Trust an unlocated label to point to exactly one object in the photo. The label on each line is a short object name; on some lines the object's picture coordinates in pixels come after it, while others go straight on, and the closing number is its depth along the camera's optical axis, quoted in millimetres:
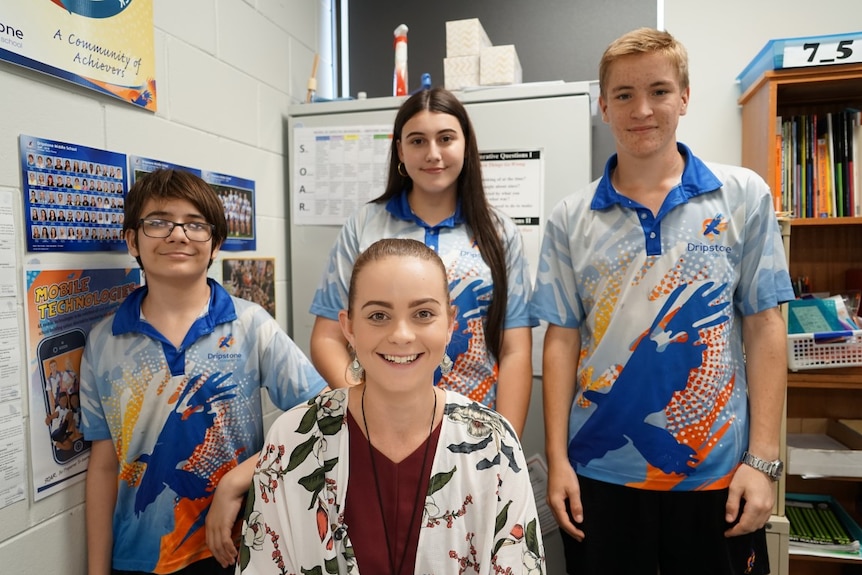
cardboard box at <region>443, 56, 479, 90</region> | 2084
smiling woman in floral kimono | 996
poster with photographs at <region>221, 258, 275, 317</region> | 1881
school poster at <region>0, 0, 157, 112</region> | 1142
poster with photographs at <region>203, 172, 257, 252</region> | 1823
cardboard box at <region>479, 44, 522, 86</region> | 2033
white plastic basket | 1764
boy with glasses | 1240
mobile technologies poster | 1194
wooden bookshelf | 1960
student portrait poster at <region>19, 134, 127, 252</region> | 1186
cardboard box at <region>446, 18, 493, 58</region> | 2076
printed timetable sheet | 2139
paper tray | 1794
